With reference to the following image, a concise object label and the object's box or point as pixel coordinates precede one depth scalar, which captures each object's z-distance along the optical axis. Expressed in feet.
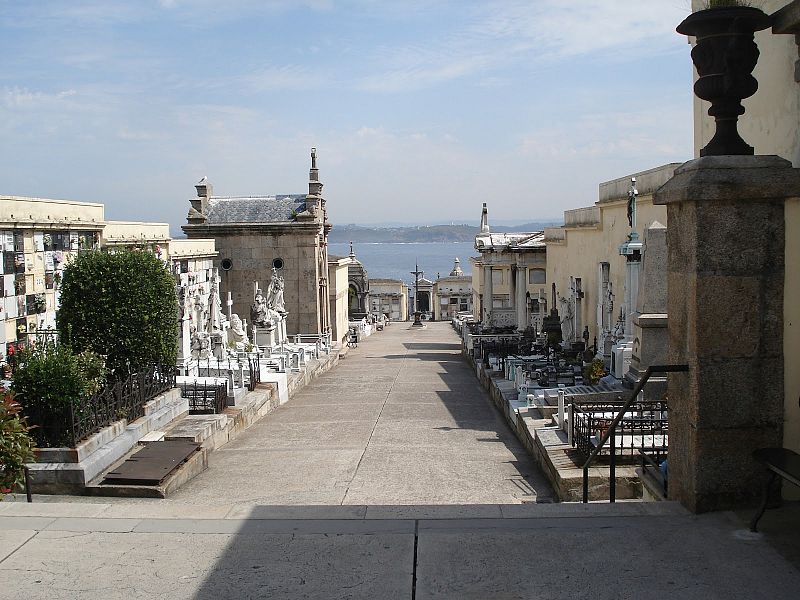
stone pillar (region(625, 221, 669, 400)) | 45.55
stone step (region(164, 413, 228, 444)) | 40.80
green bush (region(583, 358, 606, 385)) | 58.65
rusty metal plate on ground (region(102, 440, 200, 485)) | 32.07
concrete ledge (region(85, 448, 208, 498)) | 31.53
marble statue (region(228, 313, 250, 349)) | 87.61
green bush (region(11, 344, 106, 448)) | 32.63
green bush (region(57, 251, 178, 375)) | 43.01
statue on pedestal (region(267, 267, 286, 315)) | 98.02
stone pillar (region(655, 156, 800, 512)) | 18.35
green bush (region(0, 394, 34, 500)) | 21.65
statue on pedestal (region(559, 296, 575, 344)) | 87.30
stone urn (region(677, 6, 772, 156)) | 18.37
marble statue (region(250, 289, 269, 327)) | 92.53
